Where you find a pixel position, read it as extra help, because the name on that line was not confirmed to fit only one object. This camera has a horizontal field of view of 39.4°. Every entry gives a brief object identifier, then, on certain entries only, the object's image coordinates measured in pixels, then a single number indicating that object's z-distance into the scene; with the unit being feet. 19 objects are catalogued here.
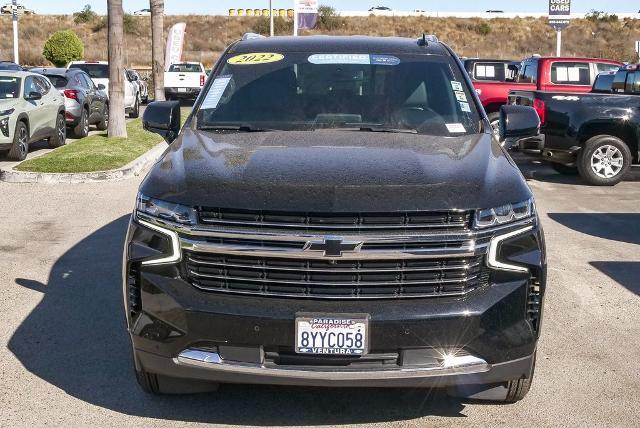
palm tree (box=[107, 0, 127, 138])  56.65
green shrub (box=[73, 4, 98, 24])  269.85
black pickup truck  43.09
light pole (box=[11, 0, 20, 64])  124.47
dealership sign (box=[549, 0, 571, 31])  106.32
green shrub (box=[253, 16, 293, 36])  255.91
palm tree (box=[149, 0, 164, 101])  82.69
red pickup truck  59.98
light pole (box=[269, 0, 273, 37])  141.47
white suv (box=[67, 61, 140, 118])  85.30
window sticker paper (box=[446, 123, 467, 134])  17.25
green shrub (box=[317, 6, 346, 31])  264.72
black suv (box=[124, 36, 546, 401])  12.66
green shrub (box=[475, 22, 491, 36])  267.80
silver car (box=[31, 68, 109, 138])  64.23
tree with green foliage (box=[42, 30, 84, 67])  167.73
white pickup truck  120.98
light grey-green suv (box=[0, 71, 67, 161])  48.45
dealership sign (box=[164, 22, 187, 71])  116.88
